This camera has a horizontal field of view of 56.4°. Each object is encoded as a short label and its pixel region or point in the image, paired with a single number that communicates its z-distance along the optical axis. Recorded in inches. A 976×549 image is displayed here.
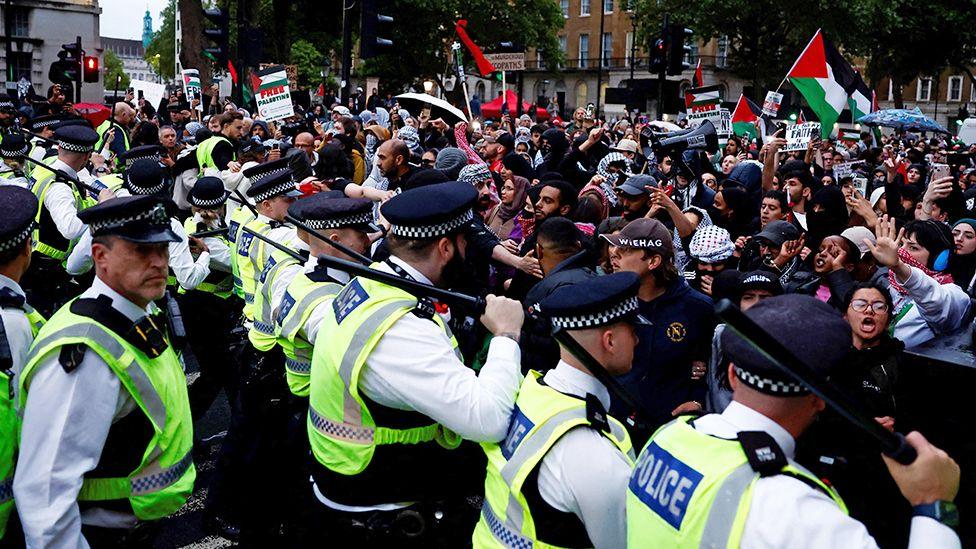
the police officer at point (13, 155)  345.2
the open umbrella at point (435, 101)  519.5
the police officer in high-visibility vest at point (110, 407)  112.5
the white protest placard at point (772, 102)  590.6
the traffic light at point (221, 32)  727.1
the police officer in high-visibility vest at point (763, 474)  81.1
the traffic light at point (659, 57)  674.2
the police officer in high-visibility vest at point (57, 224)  289.6
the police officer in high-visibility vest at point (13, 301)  120.9
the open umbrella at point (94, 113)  673.0
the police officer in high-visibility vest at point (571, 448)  103.3
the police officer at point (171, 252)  250.1
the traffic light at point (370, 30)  573.6
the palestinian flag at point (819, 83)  448.8
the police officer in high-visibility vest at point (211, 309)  272.2
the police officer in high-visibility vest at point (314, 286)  177.9
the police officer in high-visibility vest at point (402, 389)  122.3
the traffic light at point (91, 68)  853.7
